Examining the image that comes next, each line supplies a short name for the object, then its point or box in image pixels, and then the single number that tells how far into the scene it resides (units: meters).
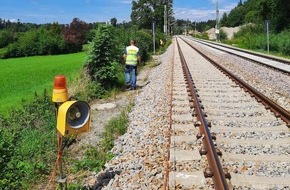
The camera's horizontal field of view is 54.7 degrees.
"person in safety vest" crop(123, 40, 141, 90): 10.39
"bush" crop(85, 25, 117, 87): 10.02
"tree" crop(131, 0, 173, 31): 84.20
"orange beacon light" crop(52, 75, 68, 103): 3.37
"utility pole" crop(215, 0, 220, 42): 51.74
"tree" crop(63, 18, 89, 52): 50.63
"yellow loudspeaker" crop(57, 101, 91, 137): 3.27
